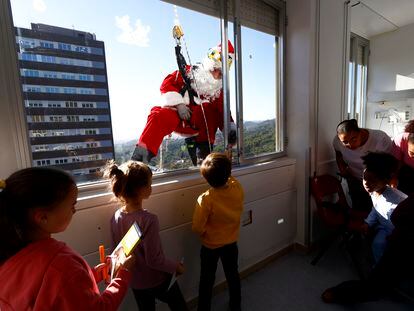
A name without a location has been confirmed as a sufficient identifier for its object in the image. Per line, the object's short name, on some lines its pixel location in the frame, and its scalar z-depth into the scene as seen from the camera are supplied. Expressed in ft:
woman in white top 6.35
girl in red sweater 2.00
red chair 6.38
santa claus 5.06
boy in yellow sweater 4.33
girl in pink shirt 3.42
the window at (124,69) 3.81
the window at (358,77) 10.53
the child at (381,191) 4.80
